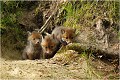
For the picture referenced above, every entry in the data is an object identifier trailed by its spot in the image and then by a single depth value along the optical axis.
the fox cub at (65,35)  11.23
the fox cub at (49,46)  11.37
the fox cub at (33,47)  11.98
